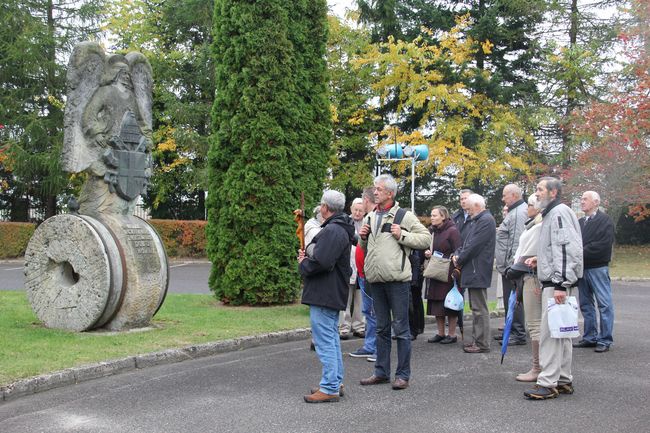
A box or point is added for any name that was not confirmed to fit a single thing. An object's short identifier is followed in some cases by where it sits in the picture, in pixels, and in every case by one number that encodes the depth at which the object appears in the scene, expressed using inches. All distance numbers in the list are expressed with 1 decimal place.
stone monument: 343.0
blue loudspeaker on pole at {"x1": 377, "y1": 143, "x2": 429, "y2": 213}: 784.9
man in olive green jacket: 250.1
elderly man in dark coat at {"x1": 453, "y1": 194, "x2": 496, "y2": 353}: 330.3
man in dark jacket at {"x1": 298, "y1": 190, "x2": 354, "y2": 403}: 233.7
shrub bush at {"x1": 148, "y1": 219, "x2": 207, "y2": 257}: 970.7
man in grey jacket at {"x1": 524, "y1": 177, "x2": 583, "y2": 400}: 241.1
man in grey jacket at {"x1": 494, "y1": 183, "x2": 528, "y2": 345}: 352.5
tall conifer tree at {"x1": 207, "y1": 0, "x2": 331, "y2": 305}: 475.2
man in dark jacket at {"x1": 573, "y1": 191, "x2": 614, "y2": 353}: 333.1
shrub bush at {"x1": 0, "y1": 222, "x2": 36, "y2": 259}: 971.3
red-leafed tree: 852.0
